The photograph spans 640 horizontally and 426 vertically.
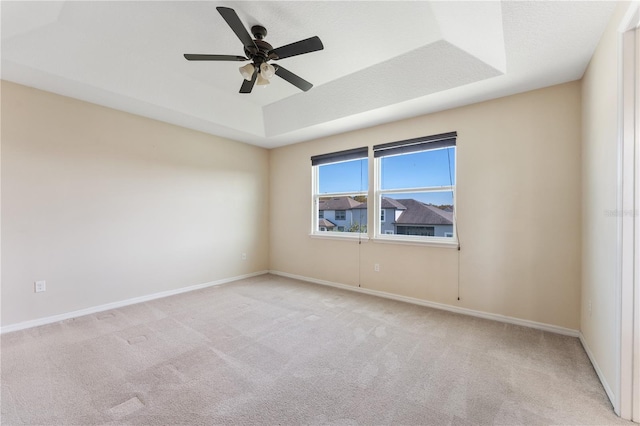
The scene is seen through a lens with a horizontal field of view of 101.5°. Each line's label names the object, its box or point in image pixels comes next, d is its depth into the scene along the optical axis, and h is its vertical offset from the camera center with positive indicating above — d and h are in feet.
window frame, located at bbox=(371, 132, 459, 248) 10.82 +0.54
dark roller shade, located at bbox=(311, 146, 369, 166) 13.35 +2.93
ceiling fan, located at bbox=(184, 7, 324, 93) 6.35 +4.12
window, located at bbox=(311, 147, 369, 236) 13.65 +1.05
